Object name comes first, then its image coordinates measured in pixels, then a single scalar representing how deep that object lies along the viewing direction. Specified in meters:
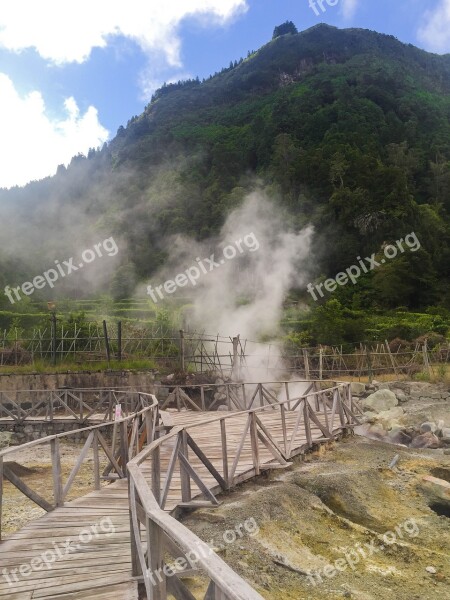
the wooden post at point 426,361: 19.70
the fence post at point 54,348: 24.12
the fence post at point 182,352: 20.21
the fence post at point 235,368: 18.05
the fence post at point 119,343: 22.91
